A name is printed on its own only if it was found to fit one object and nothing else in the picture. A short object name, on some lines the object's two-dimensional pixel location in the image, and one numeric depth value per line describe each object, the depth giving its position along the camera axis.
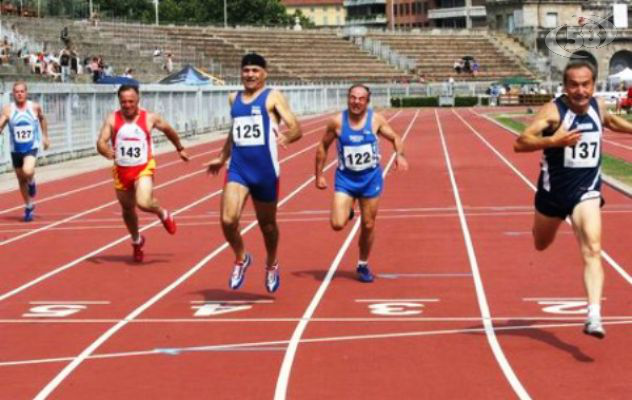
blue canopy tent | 54.25
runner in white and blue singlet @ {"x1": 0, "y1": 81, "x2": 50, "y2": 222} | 20.17
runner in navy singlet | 9.57
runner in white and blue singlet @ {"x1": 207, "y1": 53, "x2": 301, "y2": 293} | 11.88
